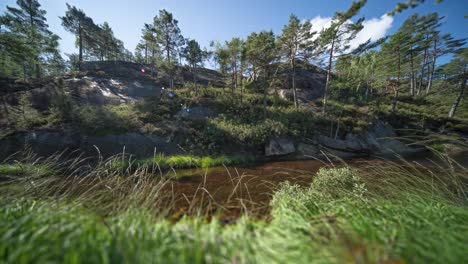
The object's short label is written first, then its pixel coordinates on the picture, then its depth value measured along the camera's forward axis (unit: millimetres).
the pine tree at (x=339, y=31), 13709
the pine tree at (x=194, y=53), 23678
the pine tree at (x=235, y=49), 19016
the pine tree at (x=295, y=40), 17141
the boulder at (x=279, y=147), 13728
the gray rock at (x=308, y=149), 14266
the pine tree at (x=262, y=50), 17000
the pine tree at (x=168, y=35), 24331
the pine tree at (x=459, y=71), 14266
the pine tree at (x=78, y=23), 31375
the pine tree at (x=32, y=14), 24547
